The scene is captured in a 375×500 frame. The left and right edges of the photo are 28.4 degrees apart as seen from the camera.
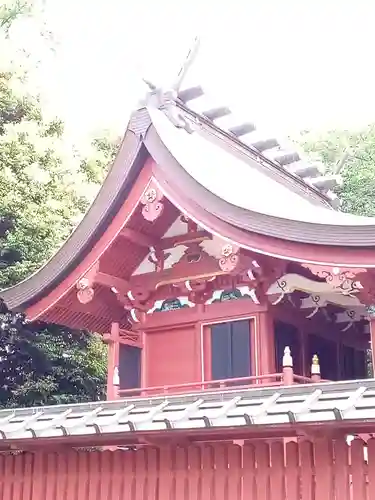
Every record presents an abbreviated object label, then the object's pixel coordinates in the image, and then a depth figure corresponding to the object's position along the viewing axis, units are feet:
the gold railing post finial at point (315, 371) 28.50
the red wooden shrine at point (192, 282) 29.07
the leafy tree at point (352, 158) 90.94
